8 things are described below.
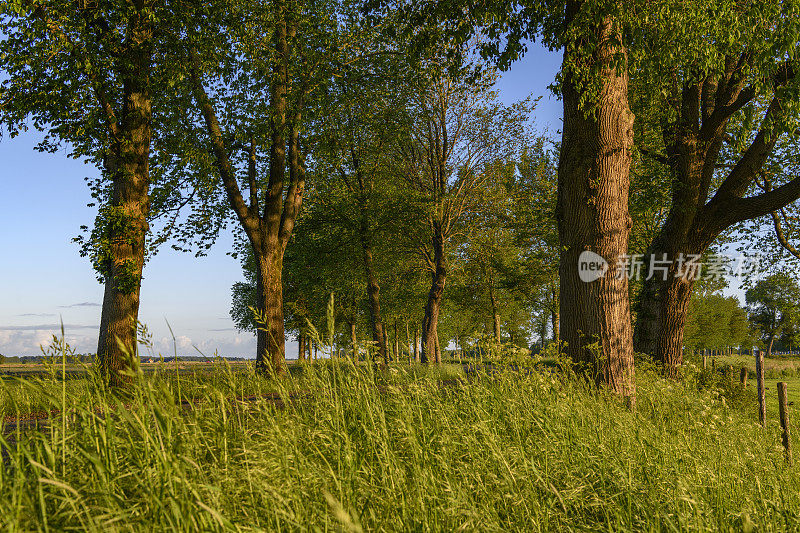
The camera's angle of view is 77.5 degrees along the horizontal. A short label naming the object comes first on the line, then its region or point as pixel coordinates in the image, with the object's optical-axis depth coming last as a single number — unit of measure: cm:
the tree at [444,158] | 2394
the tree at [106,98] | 1138
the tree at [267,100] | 1380
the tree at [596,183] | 818
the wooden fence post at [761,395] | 984
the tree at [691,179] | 1245
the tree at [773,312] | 2498
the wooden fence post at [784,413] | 691
